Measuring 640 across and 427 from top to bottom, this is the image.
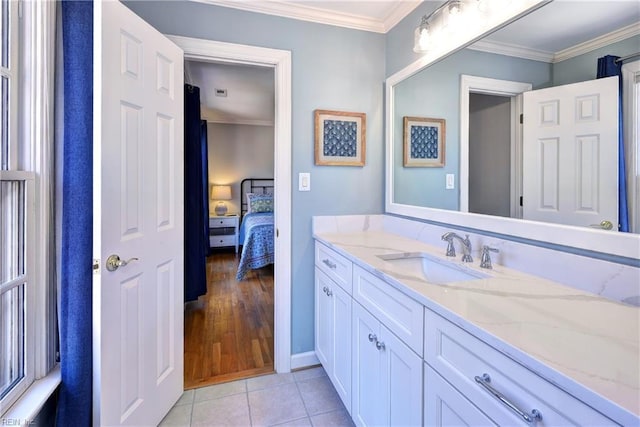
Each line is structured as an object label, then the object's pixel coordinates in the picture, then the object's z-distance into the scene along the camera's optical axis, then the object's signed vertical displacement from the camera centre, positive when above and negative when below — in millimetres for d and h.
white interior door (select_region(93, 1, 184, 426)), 1167 -46
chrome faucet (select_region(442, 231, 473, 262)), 1316 -167
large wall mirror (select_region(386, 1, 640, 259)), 940 +432
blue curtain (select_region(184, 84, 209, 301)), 2822 +119
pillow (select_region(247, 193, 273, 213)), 5070 +63
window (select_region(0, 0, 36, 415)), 1037 -116
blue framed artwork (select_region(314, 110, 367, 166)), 1993 +464
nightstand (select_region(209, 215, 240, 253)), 5262 -401
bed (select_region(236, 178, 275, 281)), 3764 -337
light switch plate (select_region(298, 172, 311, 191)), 1984 +174
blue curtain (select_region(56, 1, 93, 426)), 1159 -58
